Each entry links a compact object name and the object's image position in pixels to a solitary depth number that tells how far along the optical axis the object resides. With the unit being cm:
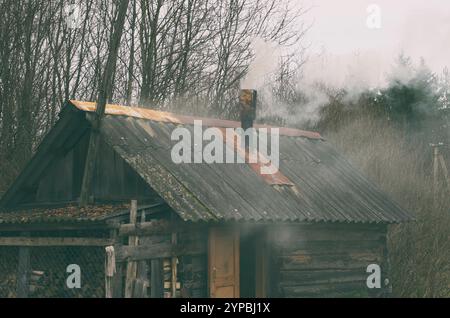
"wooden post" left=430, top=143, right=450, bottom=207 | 2403
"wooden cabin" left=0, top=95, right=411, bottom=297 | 1398
